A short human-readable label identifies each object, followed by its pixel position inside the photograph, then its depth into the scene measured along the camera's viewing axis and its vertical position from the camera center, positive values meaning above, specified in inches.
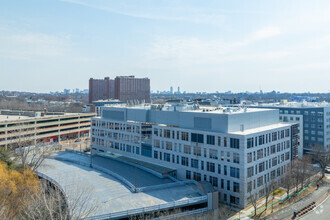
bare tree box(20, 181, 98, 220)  1187.9 -572.5
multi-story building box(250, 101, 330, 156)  3373.5 -310.6
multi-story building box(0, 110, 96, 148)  3535.9 -428.9
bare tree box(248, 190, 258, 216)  1654.3 -676.4
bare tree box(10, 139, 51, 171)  2028.1 -512.0
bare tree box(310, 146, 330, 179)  2539.4 -577.2
